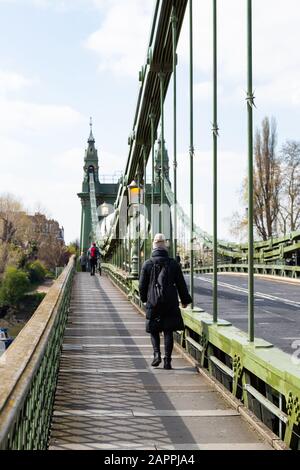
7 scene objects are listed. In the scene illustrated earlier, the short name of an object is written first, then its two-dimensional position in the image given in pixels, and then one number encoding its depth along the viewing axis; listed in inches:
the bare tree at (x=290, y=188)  1860.2
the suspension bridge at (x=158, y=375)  190.7
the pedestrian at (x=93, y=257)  1383.0
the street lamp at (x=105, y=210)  3348.9
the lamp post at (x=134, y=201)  777.6
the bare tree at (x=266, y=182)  1923.0
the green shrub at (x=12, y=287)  3144.7
